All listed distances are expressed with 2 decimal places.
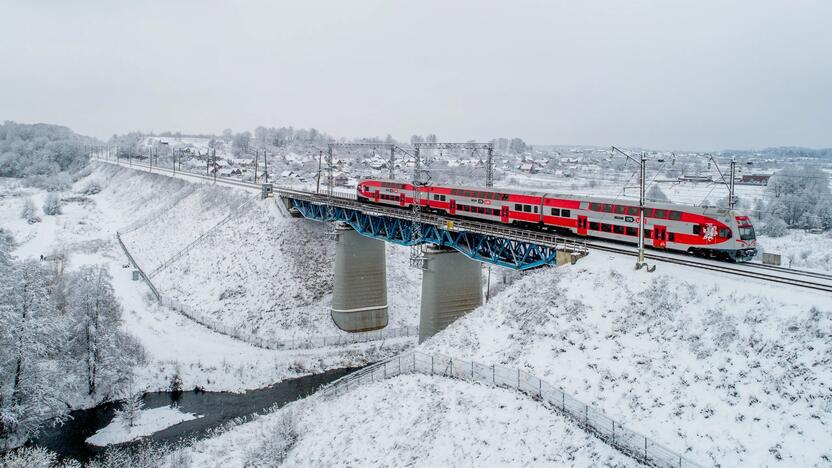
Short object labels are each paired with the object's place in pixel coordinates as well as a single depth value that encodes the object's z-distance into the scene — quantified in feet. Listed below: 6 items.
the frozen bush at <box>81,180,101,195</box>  503.20
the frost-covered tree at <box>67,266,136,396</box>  138.31
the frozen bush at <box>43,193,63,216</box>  383.45
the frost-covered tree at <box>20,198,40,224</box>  358.96
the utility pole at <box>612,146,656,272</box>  95.09
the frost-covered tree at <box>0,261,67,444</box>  110.83
